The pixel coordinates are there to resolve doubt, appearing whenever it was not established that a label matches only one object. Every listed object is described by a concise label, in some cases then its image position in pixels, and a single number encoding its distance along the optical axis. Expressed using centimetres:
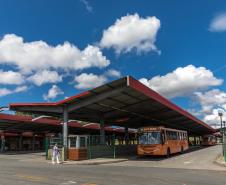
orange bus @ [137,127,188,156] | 1563
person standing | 1448
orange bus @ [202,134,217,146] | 4038
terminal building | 1443
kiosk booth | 1562
